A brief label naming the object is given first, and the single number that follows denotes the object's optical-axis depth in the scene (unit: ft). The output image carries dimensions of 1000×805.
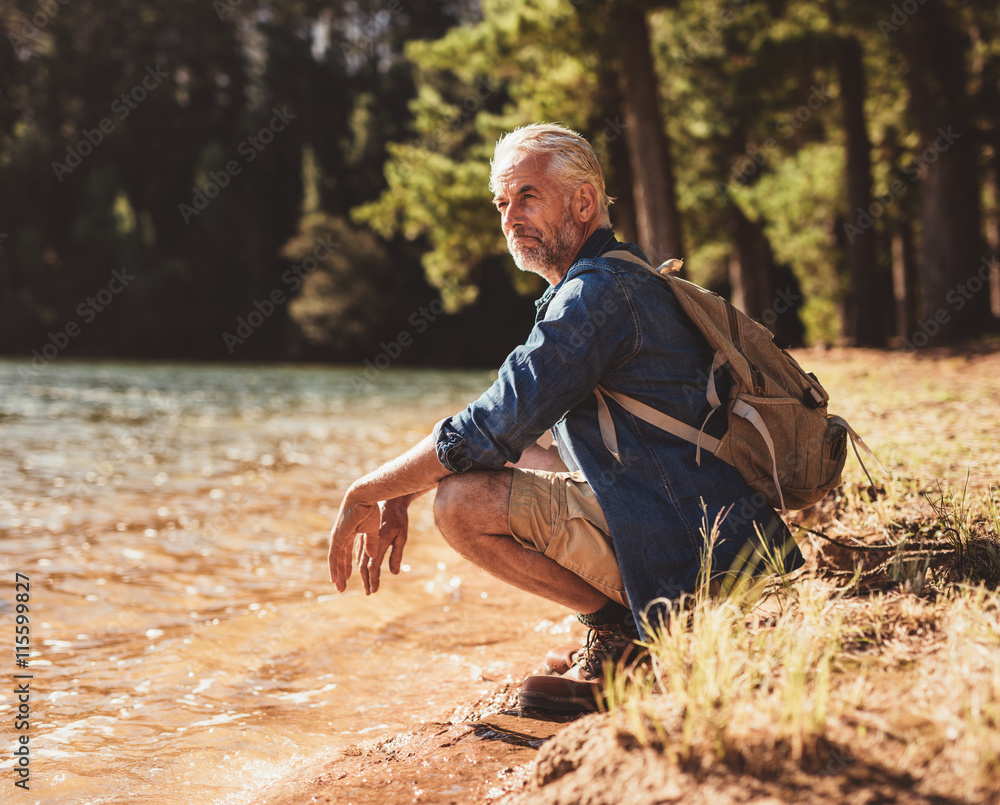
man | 6.73
